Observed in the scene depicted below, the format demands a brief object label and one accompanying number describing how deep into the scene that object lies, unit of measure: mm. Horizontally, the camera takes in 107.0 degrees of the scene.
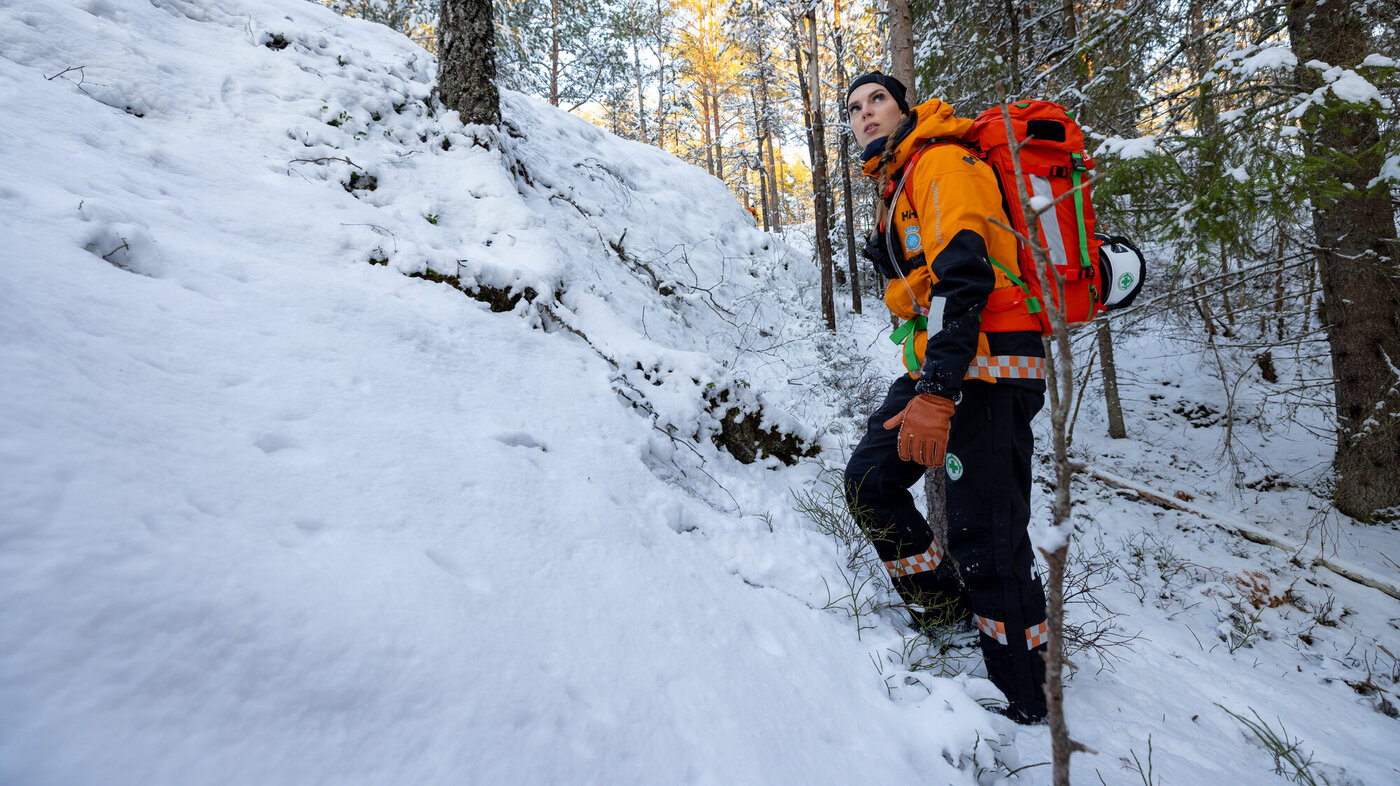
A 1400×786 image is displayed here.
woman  1866
